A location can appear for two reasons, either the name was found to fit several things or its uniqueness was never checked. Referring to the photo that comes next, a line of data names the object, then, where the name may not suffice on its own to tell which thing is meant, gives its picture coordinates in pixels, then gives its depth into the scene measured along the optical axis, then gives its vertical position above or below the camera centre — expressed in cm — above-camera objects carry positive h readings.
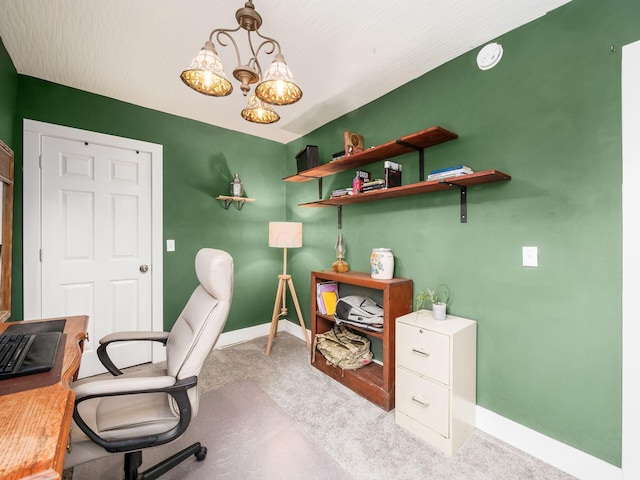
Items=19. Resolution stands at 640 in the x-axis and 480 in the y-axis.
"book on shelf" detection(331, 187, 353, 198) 249 +43
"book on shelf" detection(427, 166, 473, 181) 172 +42
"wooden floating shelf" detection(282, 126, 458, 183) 191 +69
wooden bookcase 202 -81
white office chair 107 -68
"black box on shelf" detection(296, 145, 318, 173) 288 +86
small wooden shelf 305 +45
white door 230 -1
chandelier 135 +81
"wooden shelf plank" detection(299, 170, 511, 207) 164 +36
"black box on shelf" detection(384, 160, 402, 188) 213 +51
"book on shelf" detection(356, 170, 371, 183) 242 +56
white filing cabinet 164 -86
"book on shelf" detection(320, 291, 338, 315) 265 -59
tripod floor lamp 292 +0
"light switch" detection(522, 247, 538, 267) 163 -10
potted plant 202 -42
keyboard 95 -43
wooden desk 56 -45
